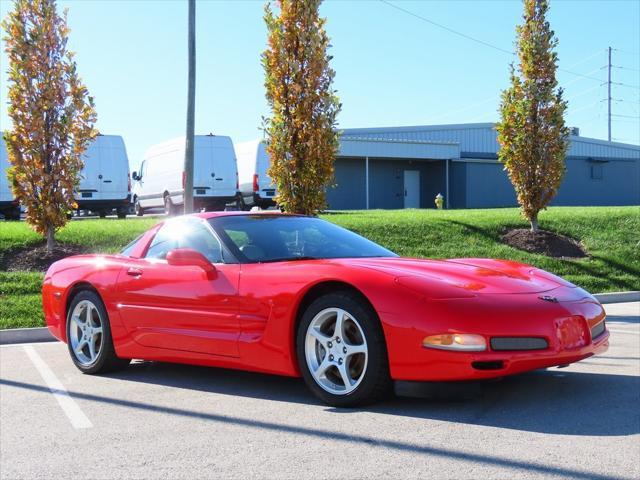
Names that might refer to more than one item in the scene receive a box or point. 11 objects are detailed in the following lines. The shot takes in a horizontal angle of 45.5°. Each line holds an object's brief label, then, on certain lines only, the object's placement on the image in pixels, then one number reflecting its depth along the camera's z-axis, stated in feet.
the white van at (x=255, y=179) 81.00
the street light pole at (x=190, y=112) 41.73
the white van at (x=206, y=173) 73.87
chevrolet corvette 14.34
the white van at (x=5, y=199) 72.64
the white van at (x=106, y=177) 72.74
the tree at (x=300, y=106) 42.65
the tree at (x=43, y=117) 40.81
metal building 121.90
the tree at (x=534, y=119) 52.16
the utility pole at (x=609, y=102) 232.94
